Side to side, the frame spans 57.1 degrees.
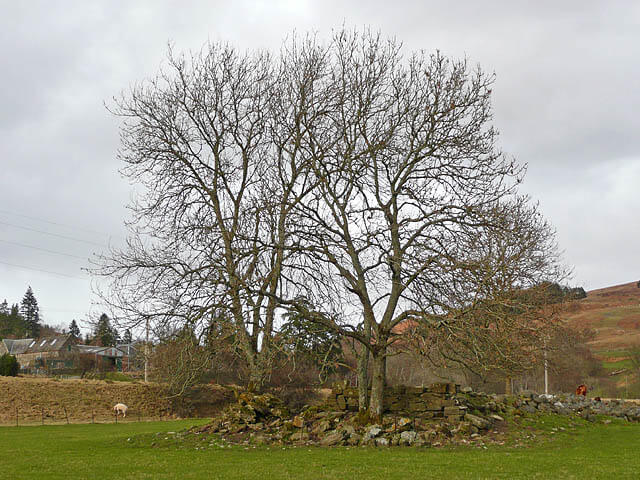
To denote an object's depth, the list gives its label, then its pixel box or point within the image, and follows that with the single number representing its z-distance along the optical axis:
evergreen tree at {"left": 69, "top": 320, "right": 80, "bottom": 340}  102.75
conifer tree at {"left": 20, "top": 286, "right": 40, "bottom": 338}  98.62
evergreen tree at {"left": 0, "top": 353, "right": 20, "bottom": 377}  43.85
